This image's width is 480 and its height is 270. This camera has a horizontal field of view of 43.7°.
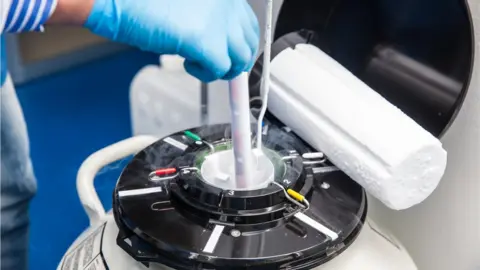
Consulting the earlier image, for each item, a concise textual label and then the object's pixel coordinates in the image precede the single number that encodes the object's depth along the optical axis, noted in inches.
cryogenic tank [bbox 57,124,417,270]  24.4
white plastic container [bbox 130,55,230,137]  51.3
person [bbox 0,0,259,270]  23.2
